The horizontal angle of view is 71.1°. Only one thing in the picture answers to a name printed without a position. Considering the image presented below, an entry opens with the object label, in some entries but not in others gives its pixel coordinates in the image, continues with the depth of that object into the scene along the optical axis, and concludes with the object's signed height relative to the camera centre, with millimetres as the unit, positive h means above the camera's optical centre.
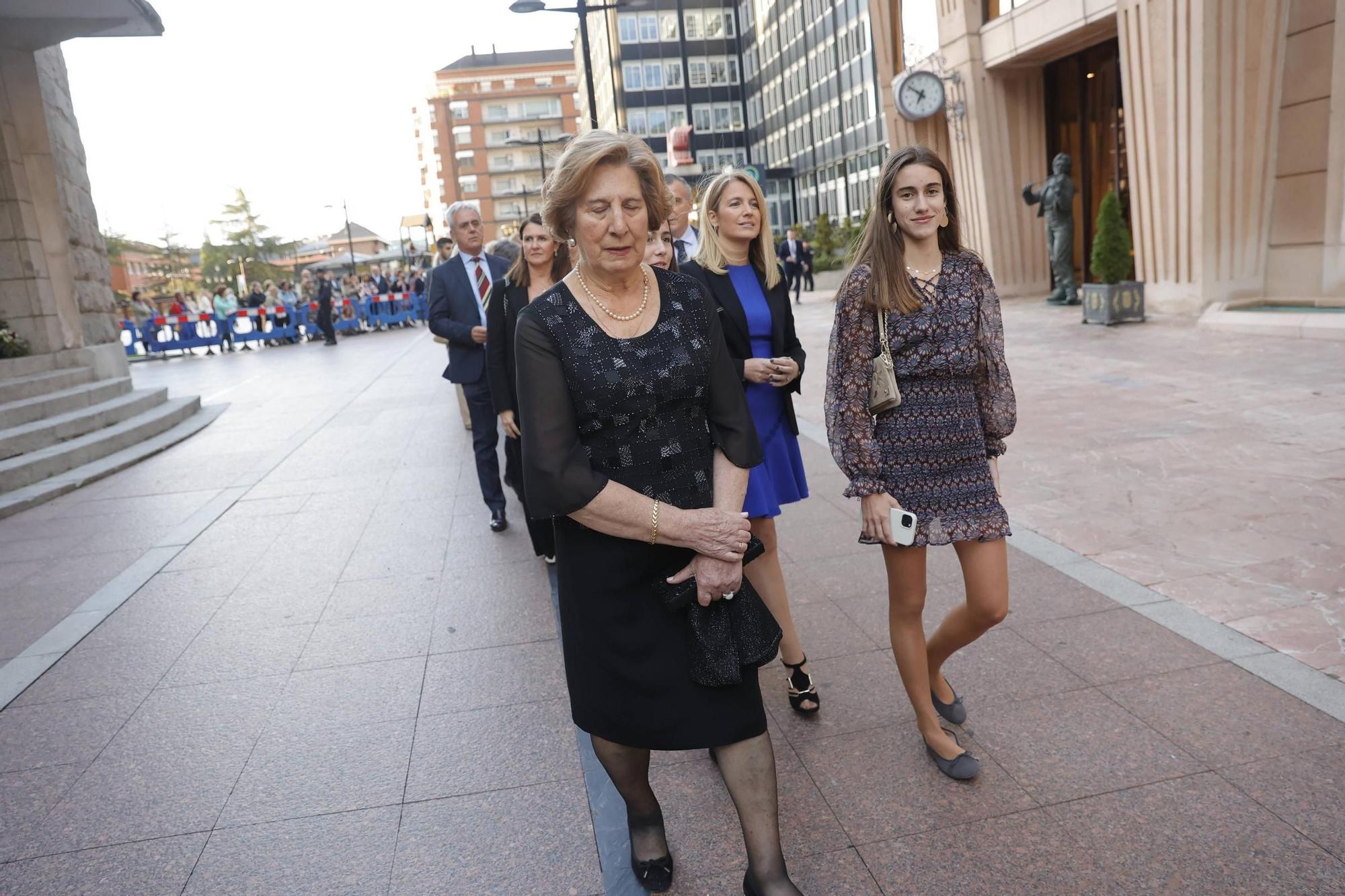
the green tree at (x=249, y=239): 73500 +5519
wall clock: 18891 +2882
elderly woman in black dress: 2215 -466
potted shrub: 13750 -722
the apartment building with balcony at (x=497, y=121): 100125 +17095
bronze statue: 16234 +113
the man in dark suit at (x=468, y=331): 6344 -278
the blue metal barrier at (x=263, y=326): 28688 -576
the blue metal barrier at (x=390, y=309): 32625 -499
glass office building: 39875 +9449
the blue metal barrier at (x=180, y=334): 27797 -524
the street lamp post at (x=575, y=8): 16625 +4725
